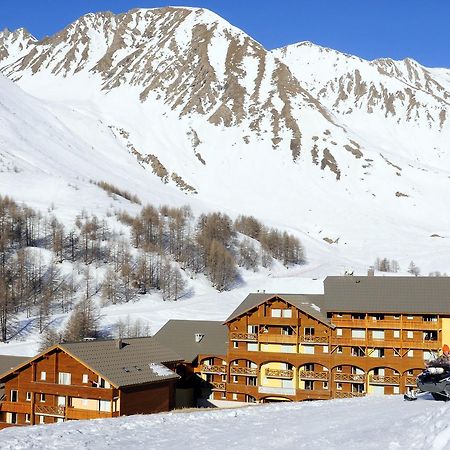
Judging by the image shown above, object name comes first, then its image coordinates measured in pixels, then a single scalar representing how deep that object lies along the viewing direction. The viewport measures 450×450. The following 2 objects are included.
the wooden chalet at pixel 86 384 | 48.41
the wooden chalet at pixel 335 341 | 58.41
